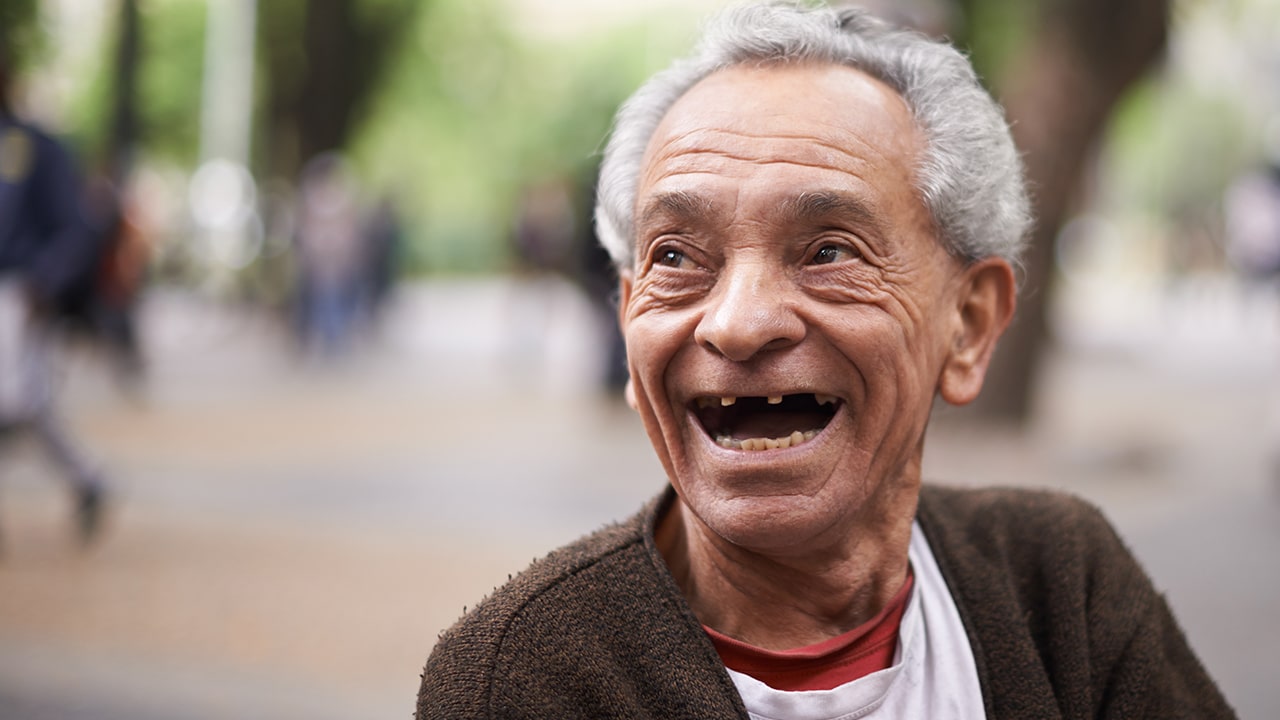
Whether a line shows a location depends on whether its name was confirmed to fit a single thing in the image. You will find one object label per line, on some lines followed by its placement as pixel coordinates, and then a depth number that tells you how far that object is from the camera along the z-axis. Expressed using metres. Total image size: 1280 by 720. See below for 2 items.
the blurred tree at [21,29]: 7.26
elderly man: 1.69
